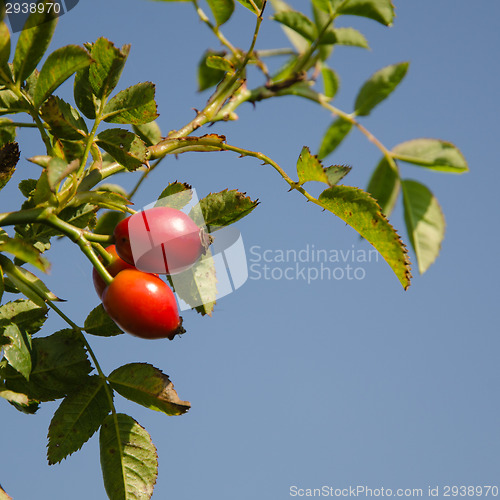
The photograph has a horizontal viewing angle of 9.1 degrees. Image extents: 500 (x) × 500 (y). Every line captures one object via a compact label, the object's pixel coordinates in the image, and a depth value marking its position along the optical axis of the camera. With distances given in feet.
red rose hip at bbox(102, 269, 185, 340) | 2.27
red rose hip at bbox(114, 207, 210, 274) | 2.26
